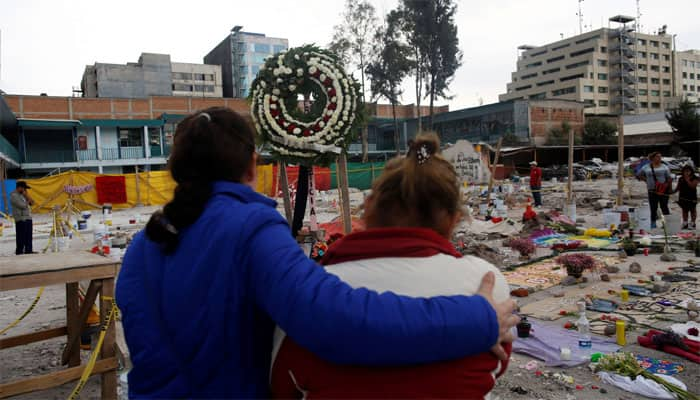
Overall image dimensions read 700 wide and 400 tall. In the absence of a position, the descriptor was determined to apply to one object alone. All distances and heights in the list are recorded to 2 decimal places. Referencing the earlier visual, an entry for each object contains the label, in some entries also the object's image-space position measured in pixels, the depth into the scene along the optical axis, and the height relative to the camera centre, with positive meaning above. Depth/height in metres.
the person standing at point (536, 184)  15.94 -0.53
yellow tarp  22.05 -0.26
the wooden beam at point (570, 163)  13.47 +0.09
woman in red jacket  1.17 -0.25
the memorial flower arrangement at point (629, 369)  3.40 -1.53
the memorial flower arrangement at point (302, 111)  5.79 +0.83
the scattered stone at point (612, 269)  7.27 -1.52
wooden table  3.00 -0.59
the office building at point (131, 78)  49.59 +10.80
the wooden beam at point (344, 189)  6.04 -0.18
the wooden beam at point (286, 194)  6.51 -0.22
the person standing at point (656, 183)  10.89 -0.44
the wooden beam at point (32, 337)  4.10 -1.26
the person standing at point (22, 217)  10.15 -0.61
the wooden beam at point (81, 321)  3.60 -1.08
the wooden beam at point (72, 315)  4.12 -1.10
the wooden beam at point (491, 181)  14.31 -0.34
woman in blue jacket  1.09 -0.29
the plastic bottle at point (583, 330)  4.26 -1.51
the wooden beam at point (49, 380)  3.08 -1.23
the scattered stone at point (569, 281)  6.71 -1.54
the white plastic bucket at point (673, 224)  10.18 -1.26
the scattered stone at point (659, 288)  6.14 -1.54
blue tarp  20.70 -0.16
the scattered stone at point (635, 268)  7.21 -1.51
